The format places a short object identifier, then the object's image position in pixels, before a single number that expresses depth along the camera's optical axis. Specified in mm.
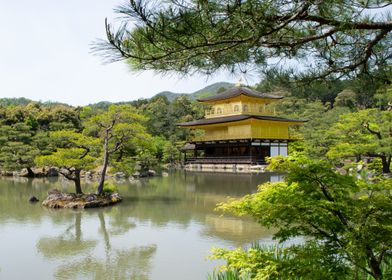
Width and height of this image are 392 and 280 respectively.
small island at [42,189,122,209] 10234
